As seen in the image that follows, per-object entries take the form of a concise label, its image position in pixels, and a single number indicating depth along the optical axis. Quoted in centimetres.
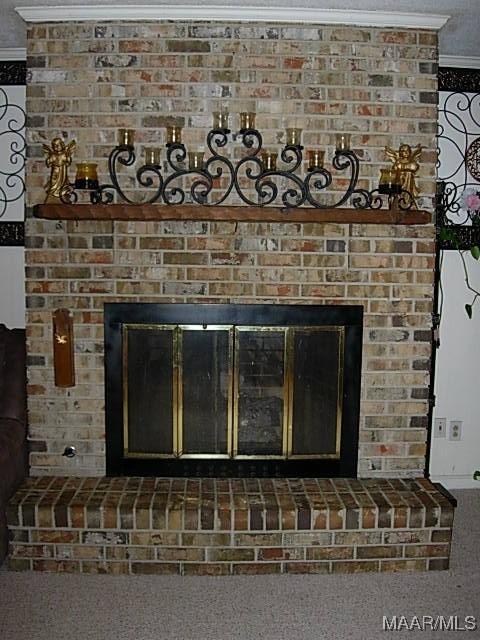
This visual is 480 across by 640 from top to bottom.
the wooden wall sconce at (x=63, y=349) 290
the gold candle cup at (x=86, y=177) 272
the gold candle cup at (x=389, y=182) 277
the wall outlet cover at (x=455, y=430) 359
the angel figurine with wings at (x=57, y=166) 274
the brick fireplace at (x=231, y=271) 271
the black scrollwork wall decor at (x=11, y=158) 343
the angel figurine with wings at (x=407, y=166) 280
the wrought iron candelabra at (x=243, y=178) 281
